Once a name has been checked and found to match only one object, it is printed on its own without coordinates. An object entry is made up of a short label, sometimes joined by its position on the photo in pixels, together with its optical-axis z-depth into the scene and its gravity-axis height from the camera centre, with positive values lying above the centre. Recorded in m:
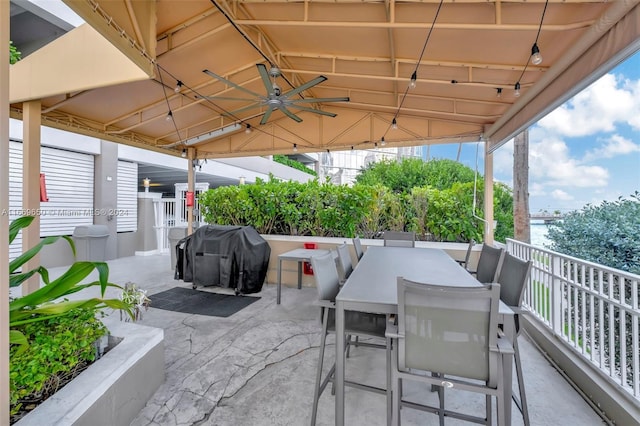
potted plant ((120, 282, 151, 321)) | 2.73 -0.79
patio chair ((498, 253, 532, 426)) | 1.92 -0.55
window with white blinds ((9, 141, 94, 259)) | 6.04 +0.57
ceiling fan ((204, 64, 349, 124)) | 3.51 +1.60
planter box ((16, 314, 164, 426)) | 1.36 -0.94
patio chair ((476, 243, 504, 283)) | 2.73 -0.49
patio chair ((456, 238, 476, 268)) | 3.91 -0.60
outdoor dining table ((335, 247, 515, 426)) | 1.77 -0.51
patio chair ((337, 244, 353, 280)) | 2.75 -0.45
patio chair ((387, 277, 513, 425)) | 1.42 -0.63
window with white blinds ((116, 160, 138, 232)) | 8.31 +0.51
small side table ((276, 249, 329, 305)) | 4.36 -0.63
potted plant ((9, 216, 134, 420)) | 1.44 -0.70
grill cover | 4.81 -0.73
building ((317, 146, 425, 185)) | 21.45 +4.47
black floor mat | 4.09 -1.33
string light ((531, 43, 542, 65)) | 2.44 +1.34
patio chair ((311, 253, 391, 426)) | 1.97 -0.79
